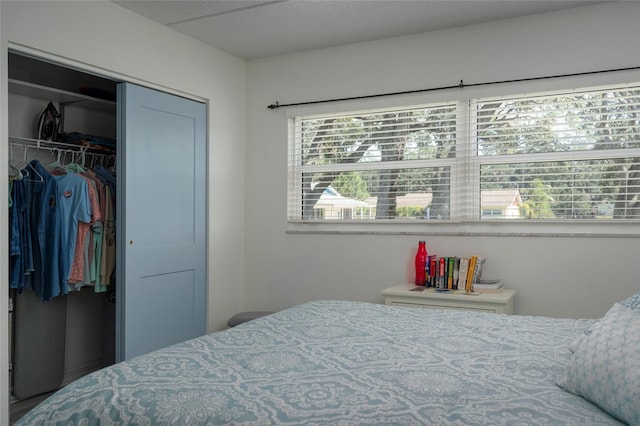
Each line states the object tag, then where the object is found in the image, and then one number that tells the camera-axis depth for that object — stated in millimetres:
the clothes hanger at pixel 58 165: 3381
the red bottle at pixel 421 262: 3502
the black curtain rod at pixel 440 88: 3175
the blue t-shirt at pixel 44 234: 3133
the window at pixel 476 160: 3189
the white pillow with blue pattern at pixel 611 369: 1186
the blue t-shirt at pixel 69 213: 3184
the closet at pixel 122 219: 3307
